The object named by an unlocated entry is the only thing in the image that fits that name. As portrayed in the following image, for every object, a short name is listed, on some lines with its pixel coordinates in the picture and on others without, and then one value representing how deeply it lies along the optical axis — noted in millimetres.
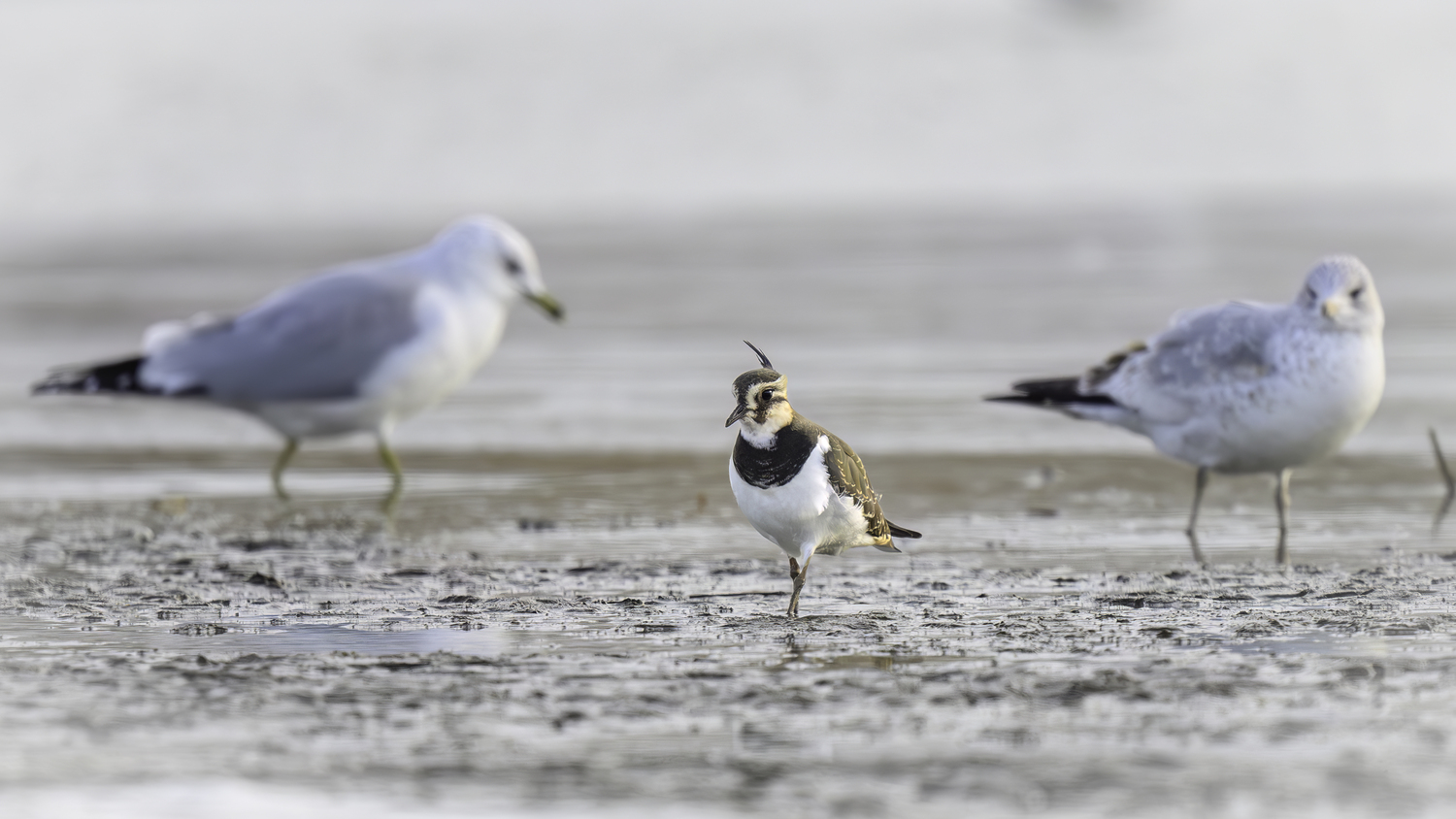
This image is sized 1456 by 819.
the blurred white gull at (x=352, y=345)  17672
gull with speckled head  14289
